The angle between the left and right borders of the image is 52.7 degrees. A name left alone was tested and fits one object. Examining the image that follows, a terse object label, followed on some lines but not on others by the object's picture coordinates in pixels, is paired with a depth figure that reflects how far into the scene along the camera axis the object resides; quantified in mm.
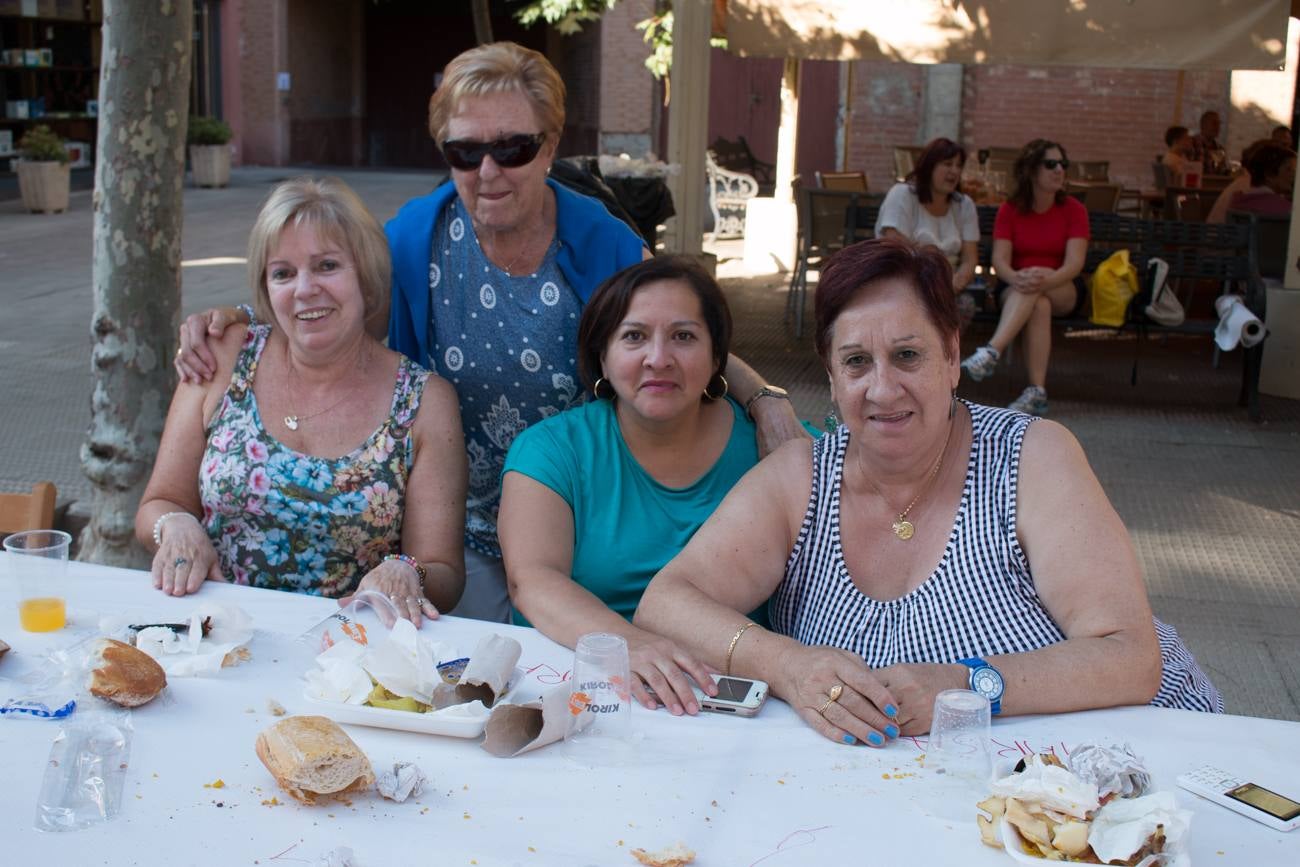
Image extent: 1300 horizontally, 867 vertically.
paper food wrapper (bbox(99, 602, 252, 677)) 2369
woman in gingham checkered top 2346
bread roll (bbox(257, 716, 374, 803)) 1889
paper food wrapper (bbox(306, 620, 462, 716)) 2209
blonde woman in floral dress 3047
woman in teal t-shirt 2955
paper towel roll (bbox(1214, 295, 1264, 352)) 7719
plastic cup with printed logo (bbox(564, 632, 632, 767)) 2131
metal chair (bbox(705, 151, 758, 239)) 16641
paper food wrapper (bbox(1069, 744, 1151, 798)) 1870
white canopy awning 8250
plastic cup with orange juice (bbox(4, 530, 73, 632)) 2531
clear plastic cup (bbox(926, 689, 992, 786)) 2033
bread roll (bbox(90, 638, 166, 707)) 2180
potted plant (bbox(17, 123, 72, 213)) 16516
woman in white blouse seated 8430
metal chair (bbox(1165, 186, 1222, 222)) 11211
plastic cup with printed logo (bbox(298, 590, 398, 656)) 2484
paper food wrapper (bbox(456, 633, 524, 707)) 2248
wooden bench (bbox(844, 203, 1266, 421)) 8180
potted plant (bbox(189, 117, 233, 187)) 21016
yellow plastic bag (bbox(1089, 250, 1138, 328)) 8031
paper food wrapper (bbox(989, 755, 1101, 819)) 1800
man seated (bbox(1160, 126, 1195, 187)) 13836
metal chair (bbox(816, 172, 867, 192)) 11836
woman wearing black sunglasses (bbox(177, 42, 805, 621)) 3268
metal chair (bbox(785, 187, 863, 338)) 9953
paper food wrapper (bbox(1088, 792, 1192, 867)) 1758
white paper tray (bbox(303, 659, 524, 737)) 2125
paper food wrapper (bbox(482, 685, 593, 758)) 2098
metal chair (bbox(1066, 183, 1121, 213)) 11250
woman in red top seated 8000
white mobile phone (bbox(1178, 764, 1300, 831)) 1914
